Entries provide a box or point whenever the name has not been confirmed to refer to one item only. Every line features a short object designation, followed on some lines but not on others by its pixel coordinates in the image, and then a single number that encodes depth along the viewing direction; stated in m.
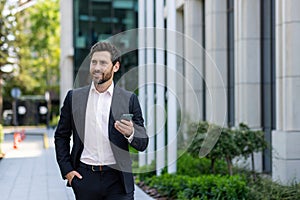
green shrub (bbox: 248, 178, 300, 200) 8.73
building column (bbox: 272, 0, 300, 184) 11.10
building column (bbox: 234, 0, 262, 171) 14.40
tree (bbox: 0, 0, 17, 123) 37.03
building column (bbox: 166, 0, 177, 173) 11.03
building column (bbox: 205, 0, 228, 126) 16.64
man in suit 4.29
